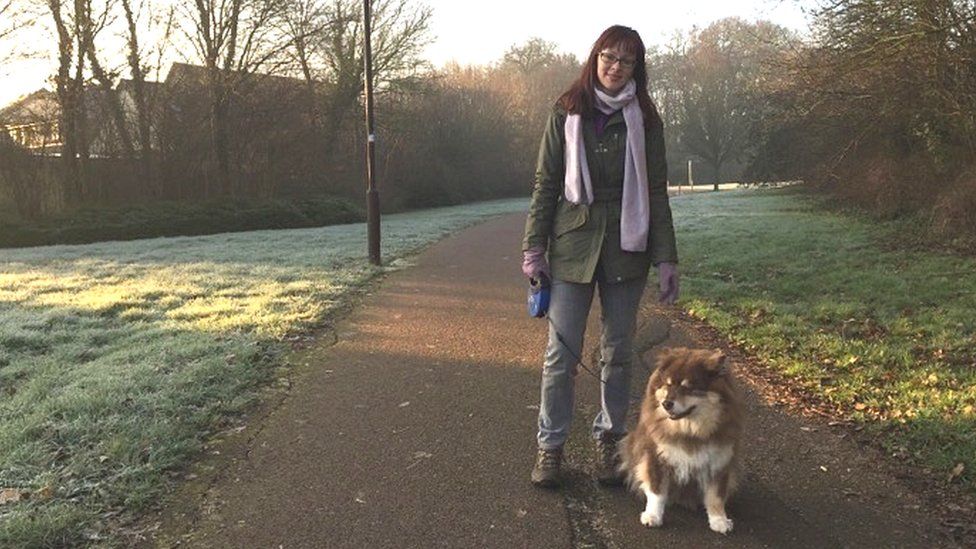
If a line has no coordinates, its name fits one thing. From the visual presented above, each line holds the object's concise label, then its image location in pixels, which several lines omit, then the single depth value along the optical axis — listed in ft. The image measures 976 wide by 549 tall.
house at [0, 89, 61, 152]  72.18
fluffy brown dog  10.82
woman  12.21
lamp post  42.77
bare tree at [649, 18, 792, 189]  187.01
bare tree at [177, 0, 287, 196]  88.17
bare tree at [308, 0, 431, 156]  107.34
